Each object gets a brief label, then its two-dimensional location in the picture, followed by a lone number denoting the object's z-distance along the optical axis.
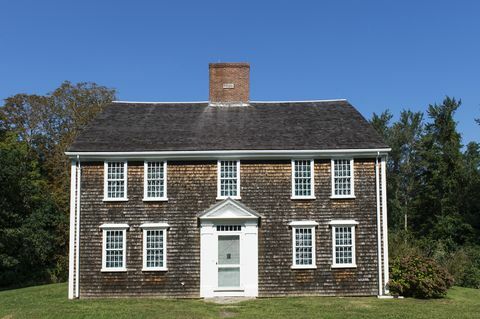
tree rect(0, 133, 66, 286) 30.87
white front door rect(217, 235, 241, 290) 21.52
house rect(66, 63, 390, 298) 21.47
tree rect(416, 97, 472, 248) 41.12
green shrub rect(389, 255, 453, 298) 20.98
